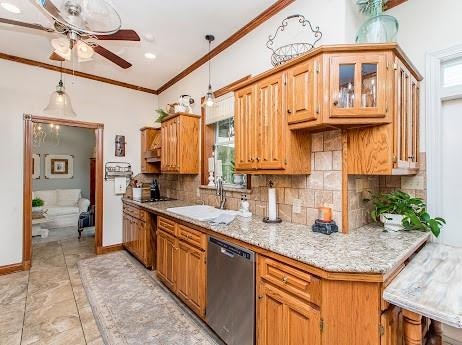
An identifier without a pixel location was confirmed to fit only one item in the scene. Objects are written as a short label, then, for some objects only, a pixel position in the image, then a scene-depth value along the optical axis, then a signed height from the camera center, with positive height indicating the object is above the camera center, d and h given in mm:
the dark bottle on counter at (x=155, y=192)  4086 -343
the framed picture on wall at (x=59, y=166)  6906 +200
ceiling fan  1534 +1114
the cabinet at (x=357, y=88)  1543 +573
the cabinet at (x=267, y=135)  1907 +325
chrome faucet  2971 -262
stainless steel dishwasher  1683 -939
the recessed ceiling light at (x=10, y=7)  2307 +1674
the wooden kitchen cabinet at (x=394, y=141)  1604 +226
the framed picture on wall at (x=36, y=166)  6605 +189
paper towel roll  2223 -295
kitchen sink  2514 -475
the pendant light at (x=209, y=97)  2758 +903
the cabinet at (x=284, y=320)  1319 -907
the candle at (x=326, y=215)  1852 -339
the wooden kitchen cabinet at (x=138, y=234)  3443 -987
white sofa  6066 -910
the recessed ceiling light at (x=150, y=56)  3350 +1707
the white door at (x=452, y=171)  1953 +11
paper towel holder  2211 -458
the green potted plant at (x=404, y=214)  1791 -335
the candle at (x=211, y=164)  3387 +124
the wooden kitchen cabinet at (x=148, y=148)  4453 +470
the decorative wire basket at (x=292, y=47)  2033 +1169
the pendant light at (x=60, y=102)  2668 +825
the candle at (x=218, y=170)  3312 +36
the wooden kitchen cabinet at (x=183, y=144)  3430 +434
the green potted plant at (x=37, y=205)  5324 -757
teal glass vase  1713 +1069
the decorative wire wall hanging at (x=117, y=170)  4211 +48
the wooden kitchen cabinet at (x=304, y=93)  1646 +596
